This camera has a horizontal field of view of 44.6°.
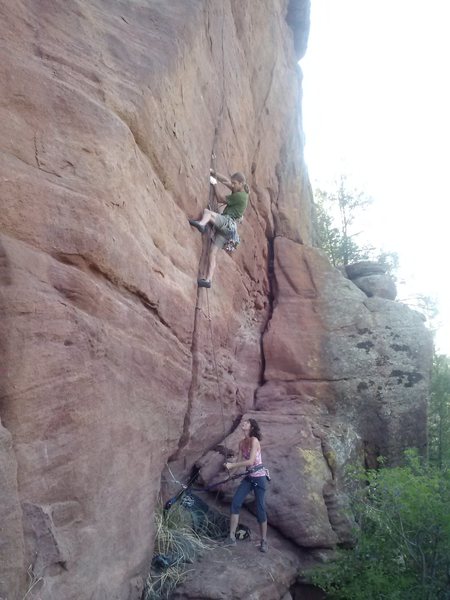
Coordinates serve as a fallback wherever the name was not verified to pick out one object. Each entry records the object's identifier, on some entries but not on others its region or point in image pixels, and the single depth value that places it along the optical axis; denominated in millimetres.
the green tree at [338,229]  21906
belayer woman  8195
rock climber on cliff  9470
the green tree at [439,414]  14516
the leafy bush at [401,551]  7059
